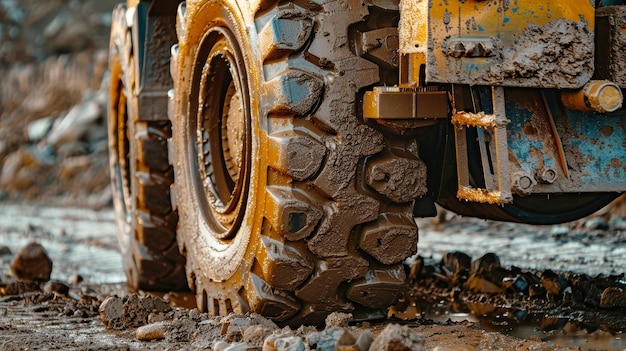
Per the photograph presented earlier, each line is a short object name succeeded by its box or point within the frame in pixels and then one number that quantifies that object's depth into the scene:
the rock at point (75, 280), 6.08
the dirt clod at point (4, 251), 7.49
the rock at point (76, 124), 14.96
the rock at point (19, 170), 14.74
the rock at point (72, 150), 14.76
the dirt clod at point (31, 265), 5.95
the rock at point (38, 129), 16.28
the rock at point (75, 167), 14.34
